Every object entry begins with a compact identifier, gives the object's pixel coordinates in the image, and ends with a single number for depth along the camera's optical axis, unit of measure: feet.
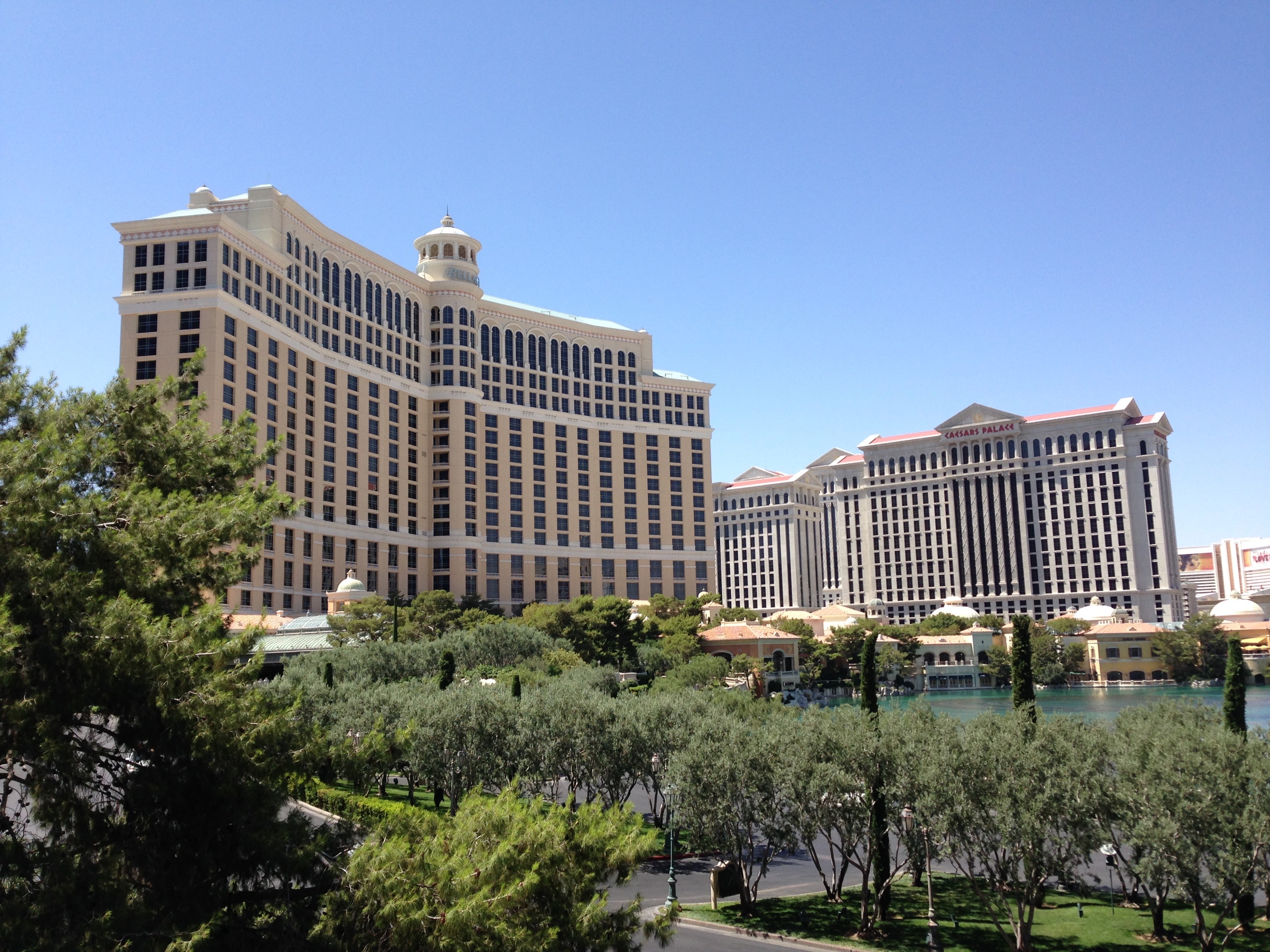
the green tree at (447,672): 190.49
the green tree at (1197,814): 85.61
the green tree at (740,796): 107.45
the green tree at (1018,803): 89.51
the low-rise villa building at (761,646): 380.99
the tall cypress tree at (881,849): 106.11
